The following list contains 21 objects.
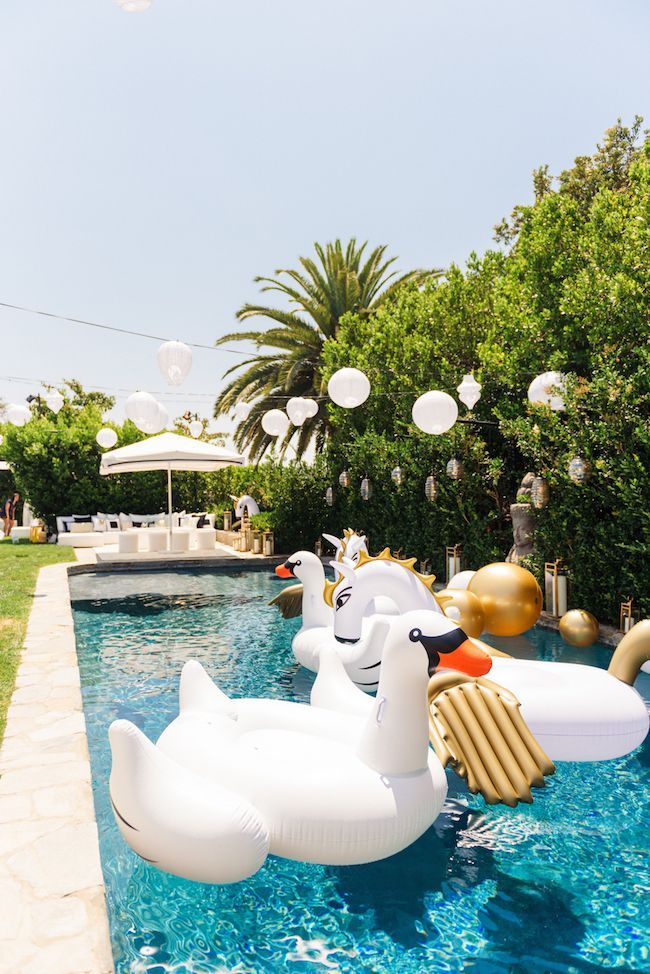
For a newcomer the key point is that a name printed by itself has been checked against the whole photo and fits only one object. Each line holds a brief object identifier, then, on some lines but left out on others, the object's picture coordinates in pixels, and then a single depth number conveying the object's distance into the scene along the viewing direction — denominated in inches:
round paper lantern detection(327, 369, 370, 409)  350.0
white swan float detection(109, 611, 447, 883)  119.5
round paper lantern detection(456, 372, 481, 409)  378.0
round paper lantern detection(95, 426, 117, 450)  793.6
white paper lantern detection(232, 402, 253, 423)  595.7
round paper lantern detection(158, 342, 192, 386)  342.0
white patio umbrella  688.4
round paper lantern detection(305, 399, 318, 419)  482.1
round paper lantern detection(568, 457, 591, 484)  335.0
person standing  1064.8
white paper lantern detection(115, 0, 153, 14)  145.3
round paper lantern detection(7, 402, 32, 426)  714.0
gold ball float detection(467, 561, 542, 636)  307.6
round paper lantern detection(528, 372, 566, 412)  352.2
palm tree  806.5
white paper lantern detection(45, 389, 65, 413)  712.4
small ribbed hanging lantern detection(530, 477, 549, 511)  377.1
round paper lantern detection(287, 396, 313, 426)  472.1
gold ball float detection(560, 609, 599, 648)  324.2
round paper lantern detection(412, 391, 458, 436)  331.9
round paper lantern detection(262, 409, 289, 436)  515.6
